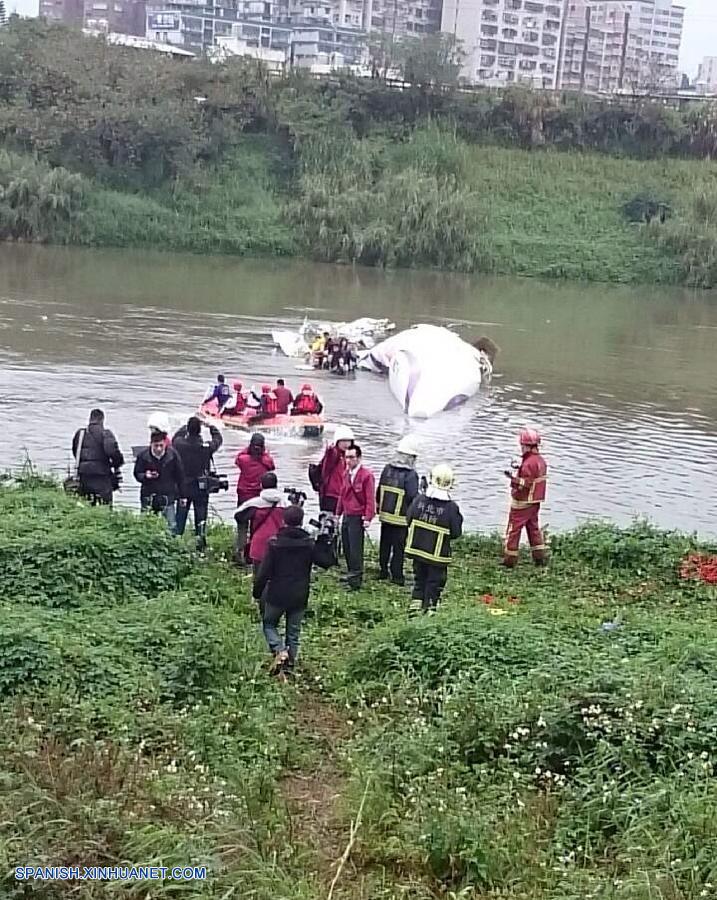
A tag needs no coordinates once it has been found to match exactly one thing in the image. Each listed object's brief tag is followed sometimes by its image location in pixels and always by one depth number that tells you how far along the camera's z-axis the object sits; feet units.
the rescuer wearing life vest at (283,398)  75.15
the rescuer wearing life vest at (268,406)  74.59
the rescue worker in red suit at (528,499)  44.47
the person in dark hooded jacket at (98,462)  43.21
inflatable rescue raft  73.31
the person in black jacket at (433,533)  35.65
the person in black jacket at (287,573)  30.09
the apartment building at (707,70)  619.26
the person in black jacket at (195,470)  43.50
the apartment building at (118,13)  495.41
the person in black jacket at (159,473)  42.24
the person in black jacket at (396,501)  39.96
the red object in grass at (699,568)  42.95
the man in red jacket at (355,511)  40.09
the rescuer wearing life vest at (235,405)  75.46
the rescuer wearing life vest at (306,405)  75.20
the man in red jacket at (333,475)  42.32
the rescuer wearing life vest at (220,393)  76.43
